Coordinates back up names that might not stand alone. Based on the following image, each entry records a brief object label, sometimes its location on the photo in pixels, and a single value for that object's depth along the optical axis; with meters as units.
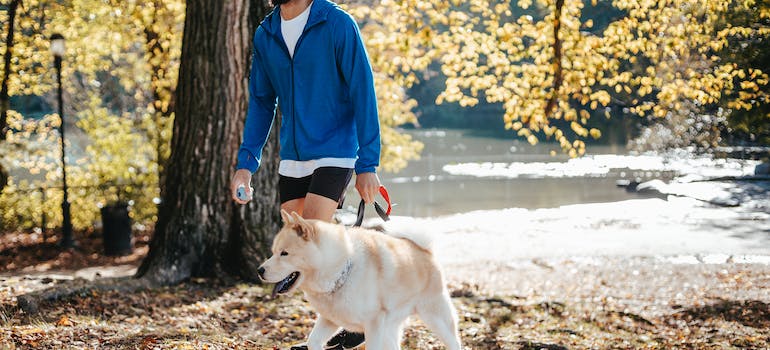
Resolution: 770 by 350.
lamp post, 15.35
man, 3.87
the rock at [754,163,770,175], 27.31
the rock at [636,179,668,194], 26.25
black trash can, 15.41
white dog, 3.50
